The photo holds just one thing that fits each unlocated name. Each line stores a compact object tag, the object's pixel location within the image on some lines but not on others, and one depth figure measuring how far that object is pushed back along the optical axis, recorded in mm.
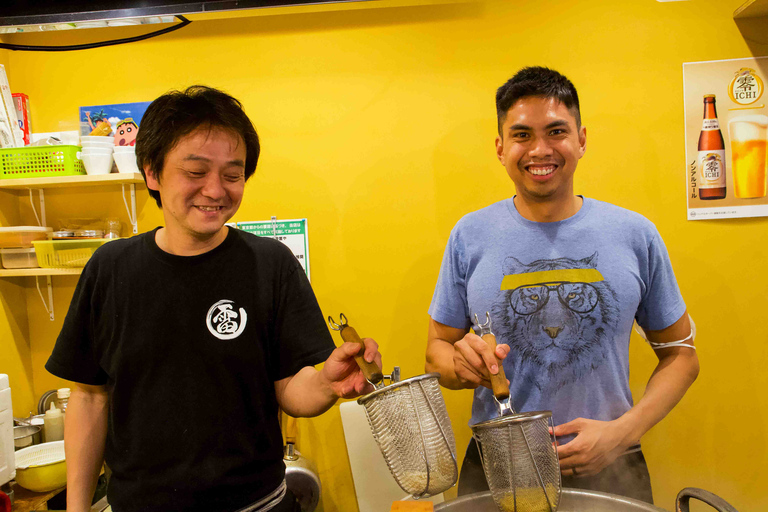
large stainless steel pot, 1136
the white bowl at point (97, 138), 2199
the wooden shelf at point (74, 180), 2178
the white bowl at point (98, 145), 2203
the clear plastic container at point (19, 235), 2211
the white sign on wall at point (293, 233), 2320
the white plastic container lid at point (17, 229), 2201
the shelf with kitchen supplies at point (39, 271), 2229
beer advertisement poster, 2107
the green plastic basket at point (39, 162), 2238
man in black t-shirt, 1181
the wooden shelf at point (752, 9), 1978
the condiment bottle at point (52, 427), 2193
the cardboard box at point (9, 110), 2268
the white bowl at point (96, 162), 2207
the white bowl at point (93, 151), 2205
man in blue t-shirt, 1475
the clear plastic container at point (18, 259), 2285
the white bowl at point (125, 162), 2203
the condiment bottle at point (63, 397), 2281
